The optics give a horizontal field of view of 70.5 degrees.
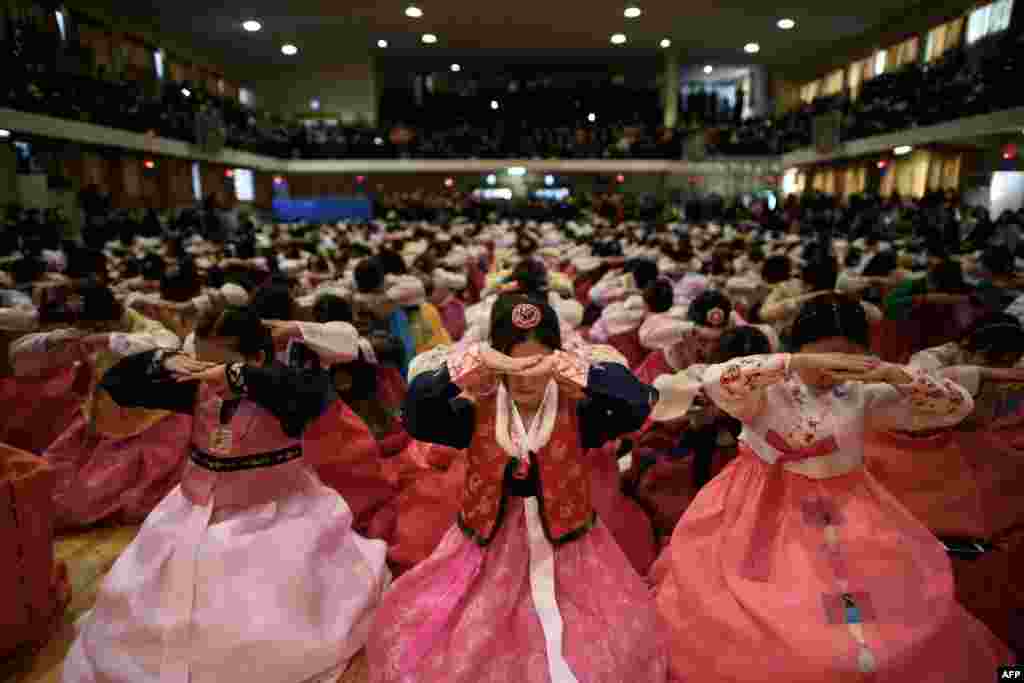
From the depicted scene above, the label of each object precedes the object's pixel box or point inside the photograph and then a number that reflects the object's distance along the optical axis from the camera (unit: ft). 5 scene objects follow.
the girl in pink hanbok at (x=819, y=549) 6.13
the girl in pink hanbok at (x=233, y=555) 6.98
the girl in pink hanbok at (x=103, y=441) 11.18
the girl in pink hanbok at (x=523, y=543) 6.51
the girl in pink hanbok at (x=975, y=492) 7.56
